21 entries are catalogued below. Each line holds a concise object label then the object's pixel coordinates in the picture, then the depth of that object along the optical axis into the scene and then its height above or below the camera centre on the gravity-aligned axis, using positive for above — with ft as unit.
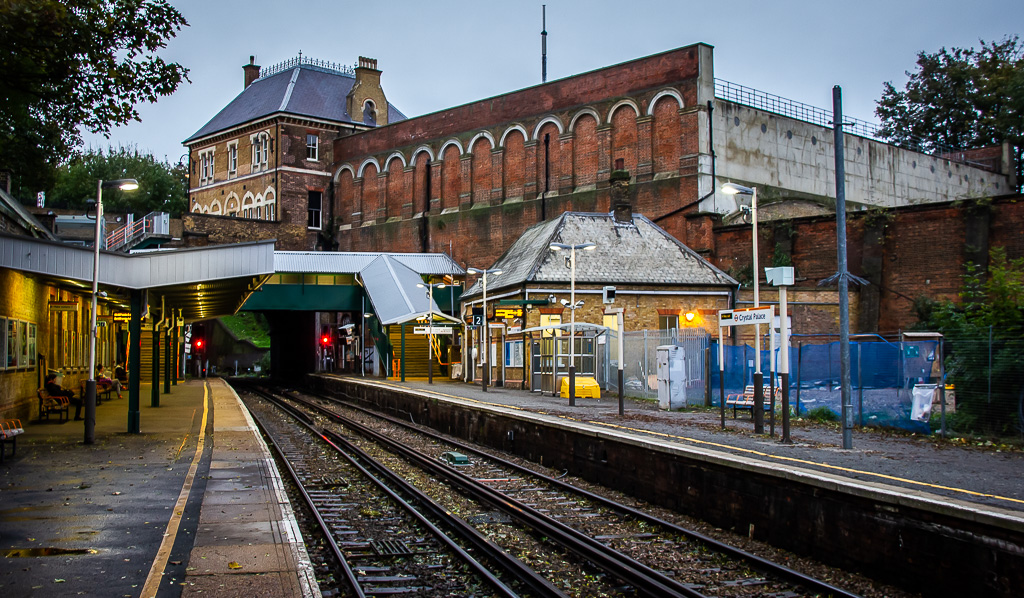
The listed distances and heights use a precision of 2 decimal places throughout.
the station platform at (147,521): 24.73 -6.50
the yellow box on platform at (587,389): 84.07 -4.85
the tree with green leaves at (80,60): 41.68 +14.25
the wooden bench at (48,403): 68.28 -4.69
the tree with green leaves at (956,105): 175.01 +47.83
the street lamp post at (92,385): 53.72 -2.63
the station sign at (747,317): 48.14 +1.11
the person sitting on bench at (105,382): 93.84 -4.32
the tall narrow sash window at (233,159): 212.02 +42.71
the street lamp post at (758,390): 50.51 -3.02
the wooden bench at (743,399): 63.00 -4.46
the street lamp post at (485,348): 99.35 -1.16
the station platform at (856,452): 32.37 -5.49
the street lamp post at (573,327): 71.61 +0.92
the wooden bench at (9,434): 46.26 -4.83
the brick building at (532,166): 134.00 +31.18
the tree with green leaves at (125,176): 255.50 +45.87
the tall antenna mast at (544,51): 236.02 +75.02
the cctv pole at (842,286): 43.34 +2.44
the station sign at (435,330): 115.65 +1.14
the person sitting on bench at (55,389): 69.62 -3.75
